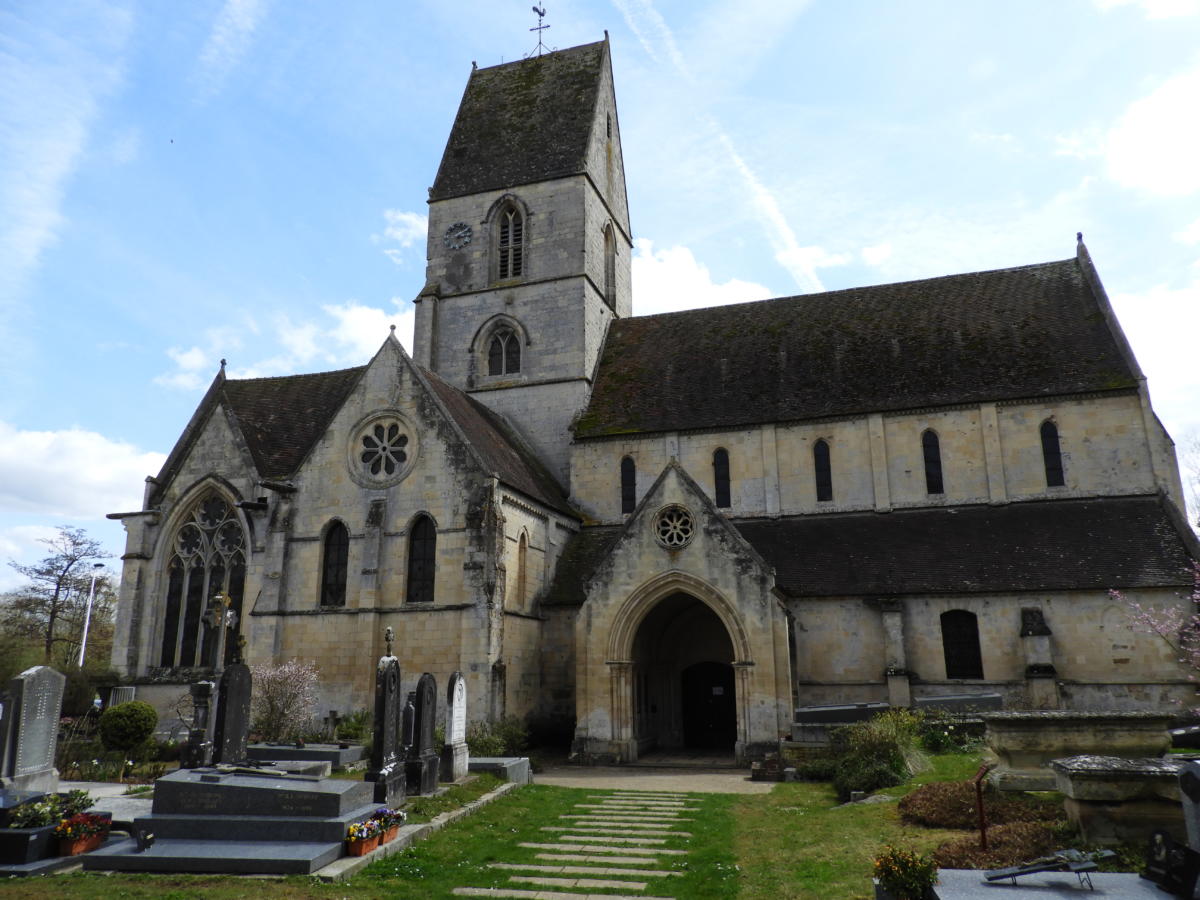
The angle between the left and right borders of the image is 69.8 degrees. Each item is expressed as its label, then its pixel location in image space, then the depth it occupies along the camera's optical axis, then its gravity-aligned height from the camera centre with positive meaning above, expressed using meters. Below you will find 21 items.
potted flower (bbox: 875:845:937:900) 7.80 -1.80
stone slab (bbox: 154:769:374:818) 11.95 -1.66
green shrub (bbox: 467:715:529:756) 21.27 -1.57
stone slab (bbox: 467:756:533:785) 17.64 -1.87
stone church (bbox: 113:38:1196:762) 22.97 +4.91
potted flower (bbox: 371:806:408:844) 12.09 -2.03
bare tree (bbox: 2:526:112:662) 45.59 +4.30
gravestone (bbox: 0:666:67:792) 13.72 -0.85
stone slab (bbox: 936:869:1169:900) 7.50 -1.87
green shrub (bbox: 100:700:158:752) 21.52 -1.23
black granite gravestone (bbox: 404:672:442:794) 15.52 -1.34
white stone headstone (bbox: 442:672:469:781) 17.08 -1.19
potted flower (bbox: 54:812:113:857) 11.45 -2.06
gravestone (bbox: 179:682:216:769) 15.63 -1.10
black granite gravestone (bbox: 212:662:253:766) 15.47 -0.75
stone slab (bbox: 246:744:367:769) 17.78 -1.59
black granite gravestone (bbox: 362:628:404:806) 14.02 -1.15
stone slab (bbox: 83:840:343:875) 10.74 -2.25
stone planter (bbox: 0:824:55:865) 11.10 -2.13
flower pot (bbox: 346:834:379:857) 11.37 -2.22
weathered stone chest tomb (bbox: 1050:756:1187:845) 9.84 -1.42
